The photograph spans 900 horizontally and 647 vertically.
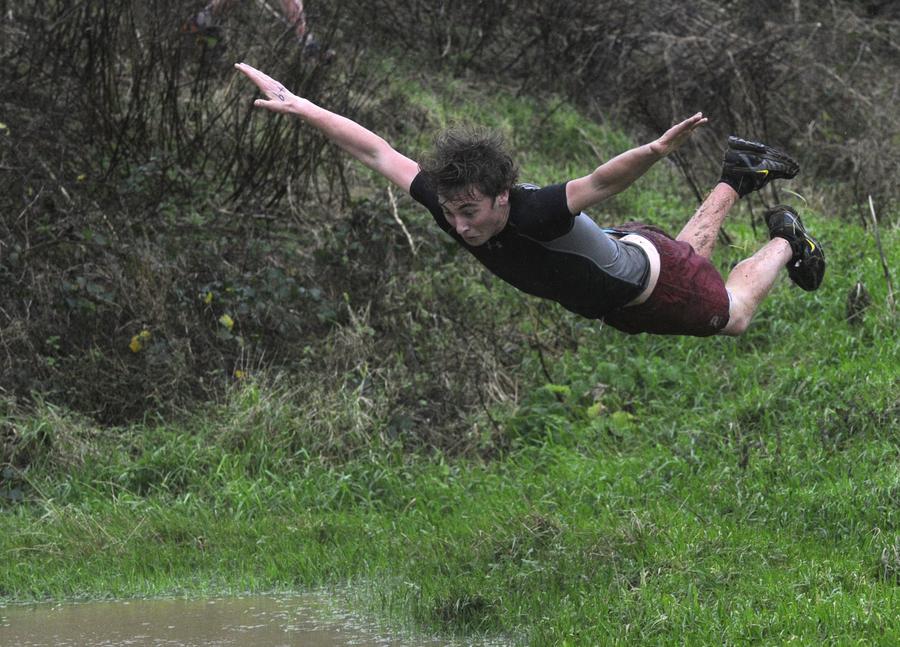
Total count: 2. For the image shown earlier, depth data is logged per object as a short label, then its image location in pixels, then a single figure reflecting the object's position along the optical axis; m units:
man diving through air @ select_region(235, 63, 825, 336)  11.12
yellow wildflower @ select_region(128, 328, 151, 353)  18.17
